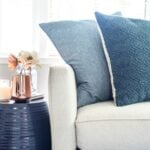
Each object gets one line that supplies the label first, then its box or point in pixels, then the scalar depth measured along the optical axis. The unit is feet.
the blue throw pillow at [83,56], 7.49
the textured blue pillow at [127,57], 7.14
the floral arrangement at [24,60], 8.11
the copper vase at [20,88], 7.84
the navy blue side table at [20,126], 7.47
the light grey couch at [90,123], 6.62
